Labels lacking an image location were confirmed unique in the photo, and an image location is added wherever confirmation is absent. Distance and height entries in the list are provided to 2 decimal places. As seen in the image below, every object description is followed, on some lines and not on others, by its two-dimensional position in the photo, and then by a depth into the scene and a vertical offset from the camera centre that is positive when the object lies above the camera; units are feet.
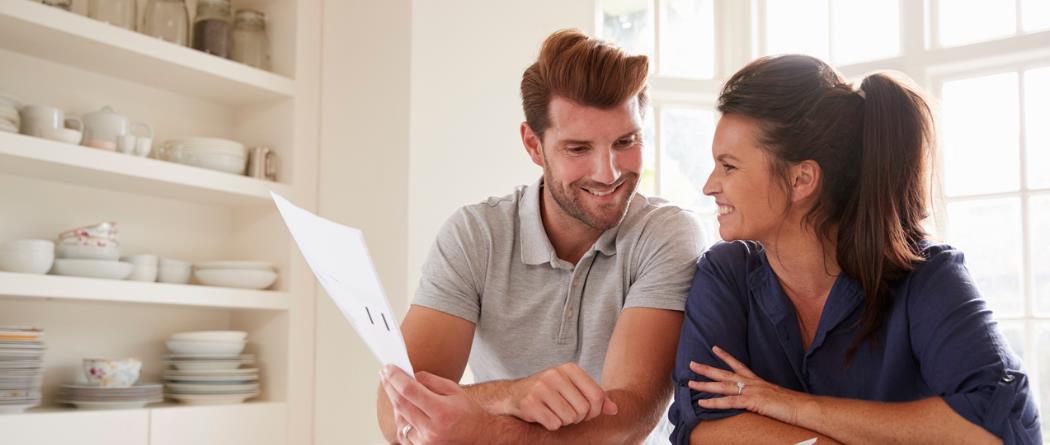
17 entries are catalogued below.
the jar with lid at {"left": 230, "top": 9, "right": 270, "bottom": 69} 11.32 +2.51
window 10.66 +2.03
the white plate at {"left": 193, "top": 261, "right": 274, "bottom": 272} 10.66 -0.12
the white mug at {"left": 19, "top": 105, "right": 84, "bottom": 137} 9.08 +1.22
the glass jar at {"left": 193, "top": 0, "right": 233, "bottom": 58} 10.83 +2.49
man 5.86 -0.03
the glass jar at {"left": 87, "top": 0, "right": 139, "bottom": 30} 9.87 +2.46
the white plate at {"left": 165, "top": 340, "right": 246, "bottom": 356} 10.25 -0.99
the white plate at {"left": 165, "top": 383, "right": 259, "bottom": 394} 10.19 -1.43
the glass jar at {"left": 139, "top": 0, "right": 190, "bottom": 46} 10.35 +2.48
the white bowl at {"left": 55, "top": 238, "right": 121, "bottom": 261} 9.34 +0.01
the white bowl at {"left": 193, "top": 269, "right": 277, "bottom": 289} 10.62 -0.26
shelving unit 9.23 +0.52
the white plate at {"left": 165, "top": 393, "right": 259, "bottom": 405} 10.20 -1.54
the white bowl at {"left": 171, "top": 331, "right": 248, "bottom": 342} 10.28 -0.88
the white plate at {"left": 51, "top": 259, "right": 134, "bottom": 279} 9.27 -0.16
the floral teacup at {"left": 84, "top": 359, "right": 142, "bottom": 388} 9.37 -1.16
